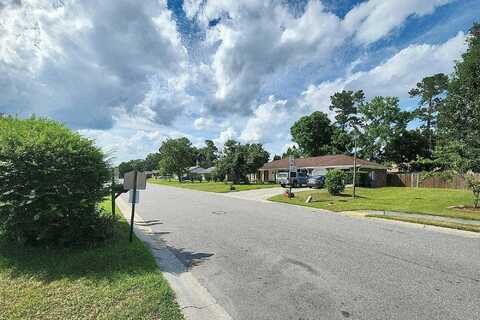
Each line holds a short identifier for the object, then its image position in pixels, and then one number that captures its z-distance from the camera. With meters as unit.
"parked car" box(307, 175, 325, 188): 28.16
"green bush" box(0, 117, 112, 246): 5.18
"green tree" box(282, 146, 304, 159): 62.12
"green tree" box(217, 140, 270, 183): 41.53
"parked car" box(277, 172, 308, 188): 31.77
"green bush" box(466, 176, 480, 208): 13.19
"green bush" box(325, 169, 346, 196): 20.20
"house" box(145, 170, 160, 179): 115.60
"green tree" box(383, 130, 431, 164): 47.66
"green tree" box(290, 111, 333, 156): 57.22
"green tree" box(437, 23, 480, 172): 20.06
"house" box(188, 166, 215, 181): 68.21
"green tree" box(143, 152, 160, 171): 137.15
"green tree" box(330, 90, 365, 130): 58.84
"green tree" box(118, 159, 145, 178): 144.35
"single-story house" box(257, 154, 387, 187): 32.41
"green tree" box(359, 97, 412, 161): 47.09
